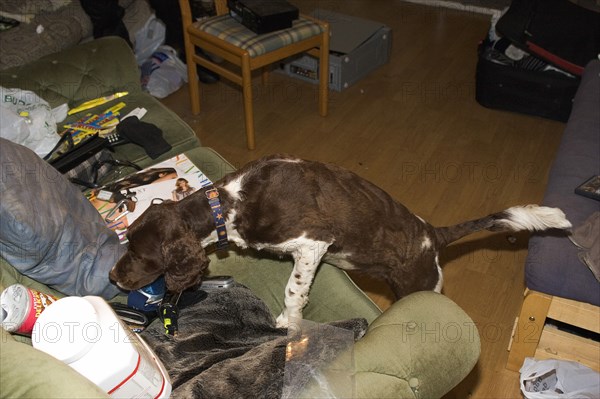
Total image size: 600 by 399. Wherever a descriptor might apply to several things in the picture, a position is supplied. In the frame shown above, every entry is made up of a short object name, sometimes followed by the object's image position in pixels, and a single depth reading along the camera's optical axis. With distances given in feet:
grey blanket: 4.64
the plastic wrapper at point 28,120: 7.61
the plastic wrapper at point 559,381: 6.78
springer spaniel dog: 5.56
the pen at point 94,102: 8.85
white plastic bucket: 4.05
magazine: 6.77
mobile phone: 6.10
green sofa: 3.67
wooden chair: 10.36
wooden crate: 6.53
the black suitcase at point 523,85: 11.43
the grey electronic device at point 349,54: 12.84
